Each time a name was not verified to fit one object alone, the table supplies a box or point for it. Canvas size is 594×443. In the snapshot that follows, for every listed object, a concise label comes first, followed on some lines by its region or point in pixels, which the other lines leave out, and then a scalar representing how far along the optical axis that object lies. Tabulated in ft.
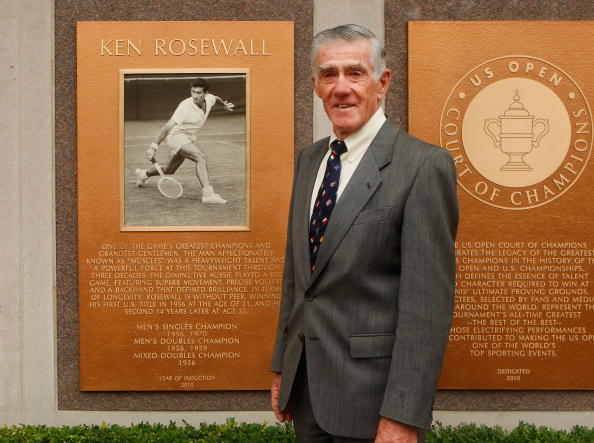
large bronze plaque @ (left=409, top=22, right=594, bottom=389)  11.74
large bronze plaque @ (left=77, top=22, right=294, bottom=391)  11.88
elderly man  5.89
